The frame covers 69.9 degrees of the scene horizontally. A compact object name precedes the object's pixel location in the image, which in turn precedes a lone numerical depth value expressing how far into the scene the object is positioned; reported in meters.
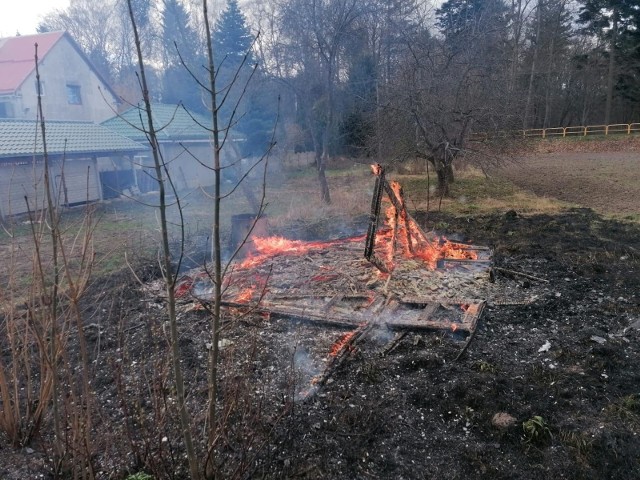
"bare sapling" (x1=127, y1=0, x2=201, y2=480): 1.95
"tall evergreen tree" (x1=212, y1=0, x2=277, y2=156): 21.70
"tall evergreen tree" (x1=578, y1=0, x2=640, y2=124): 31.31
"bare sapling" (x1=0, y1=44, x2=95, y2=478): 2.73
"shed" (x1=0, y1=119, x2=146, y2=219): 15.97
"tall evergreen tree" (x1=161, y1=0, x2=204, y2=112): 31.38
